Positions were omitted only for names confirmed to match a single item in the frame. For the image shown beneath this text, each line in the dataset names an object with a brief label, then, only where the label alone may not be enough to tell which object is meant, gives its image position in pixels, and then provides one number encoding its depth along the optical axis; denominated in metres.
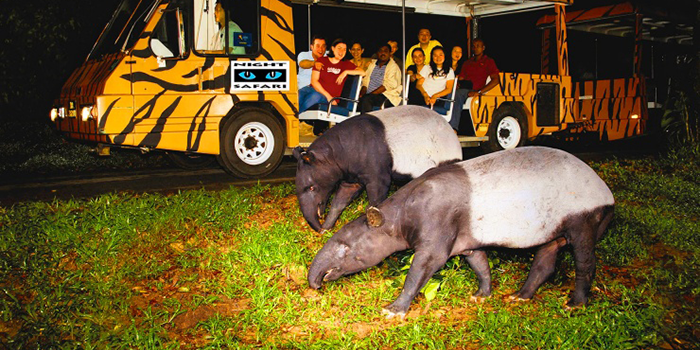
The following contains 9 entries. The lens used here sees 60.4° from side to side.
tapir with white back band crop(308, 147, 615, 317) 4.07
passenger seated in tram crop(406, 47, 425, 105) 9.98
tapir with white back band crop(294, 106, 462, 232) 5.81
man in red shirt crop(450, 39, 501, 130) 10.46
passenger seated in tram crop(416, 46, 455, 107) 9.77
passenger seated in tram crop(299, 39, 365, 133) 9.16
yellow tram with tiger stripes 7.49
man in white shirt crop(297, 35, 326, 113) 9.43
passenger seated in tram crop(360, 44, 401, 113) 9.69
